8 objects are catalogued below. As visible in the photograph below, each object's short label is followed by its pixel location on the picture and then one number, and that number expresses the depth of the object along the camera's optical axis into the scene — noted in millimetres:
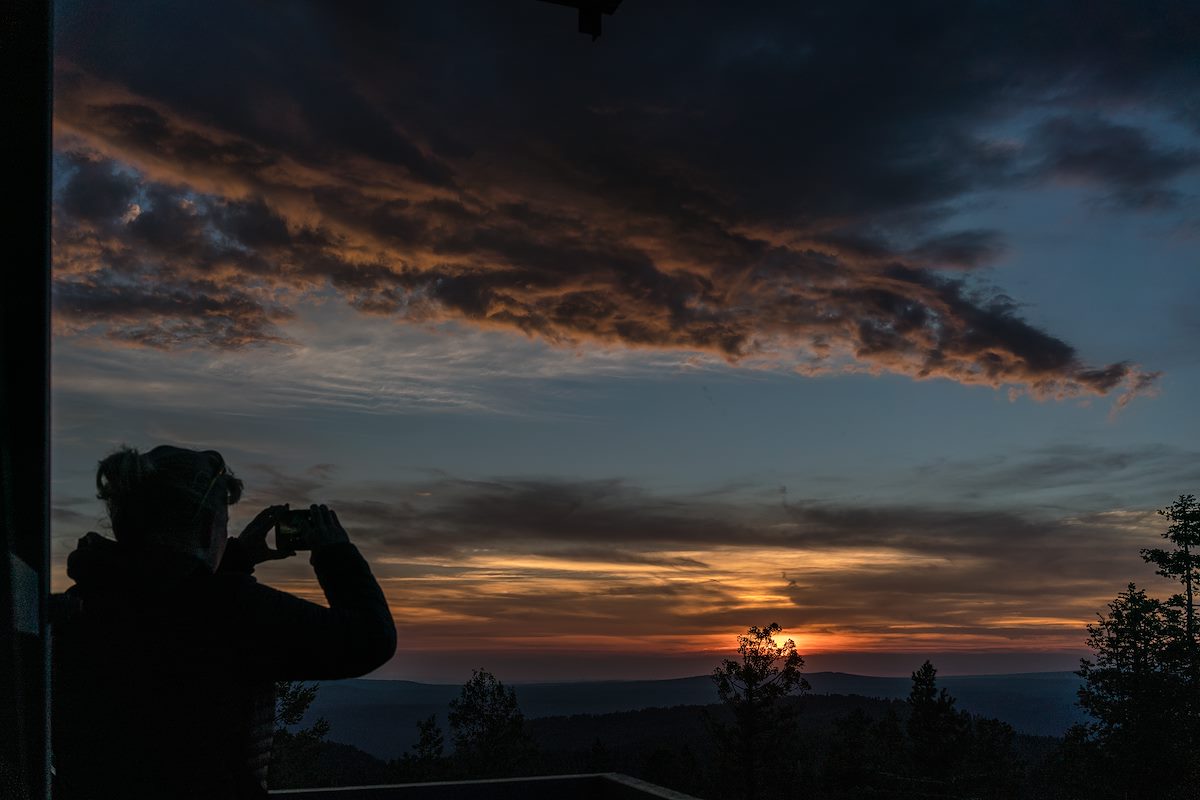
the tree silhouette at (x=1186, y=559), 47562
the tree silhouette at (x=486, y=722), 50625
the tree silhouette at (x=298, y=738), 31828
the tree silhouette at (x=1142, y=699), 47000
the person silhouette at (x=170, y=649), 1371
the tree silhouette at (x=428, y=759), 48406
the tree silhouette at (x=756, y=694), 56500
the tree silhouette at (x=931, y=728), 58062
